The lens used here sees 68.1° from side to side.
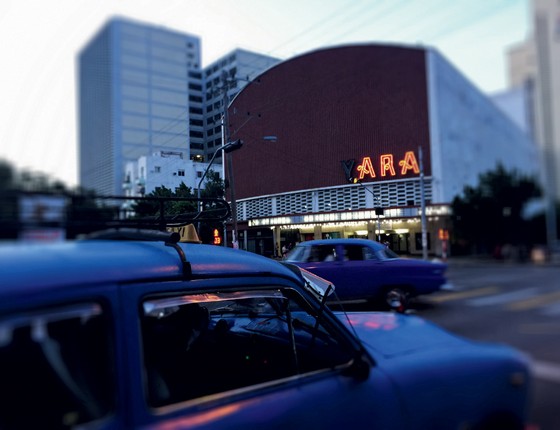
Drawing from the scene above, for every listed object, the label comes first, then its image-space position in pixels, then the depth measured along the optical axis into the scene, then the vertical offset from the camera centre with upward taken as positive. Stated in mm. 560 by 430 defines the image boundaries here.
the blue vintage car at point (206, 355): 1130 -502
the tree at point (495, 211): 16484 +687
